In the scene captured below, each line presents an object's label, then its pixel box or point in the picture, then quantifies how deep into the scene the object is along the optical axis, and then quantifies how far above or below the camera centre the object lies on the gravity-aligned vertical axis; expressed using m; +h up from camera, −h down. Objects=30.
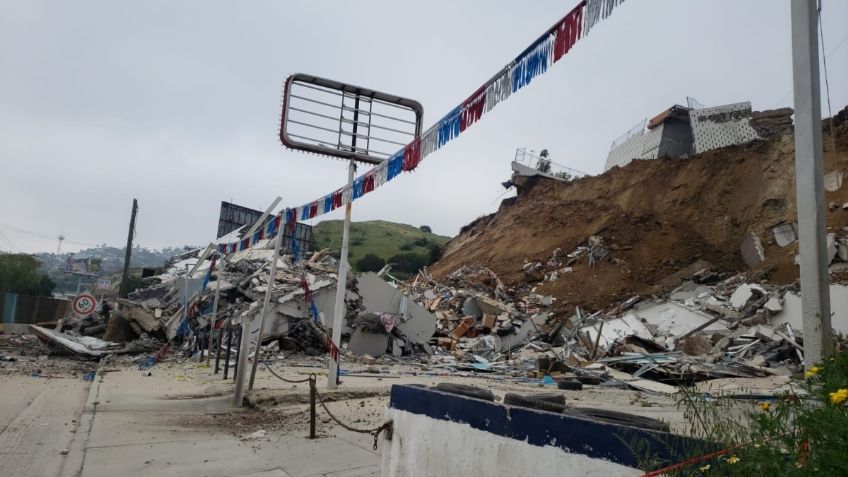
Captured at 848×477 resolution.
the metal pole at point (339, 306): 9.38 +0.16
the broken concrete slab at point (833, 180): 25.20 +7.40
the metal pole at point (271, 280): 9.68 +0.53
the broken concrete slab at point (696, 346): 15.08 -0.14
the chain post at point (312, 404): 6.46 -1.00
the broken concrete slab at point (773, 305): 16.72 +1.18
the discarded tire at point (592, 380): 12.36 -0.99
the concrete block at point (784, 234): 25.72 +5.05
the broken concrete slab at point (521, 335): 20.78 -0.27
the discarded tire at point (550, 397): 3.35 -0.39
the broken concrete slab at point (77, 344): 17.59 -1.46
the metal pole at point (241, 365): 8.78 -0.86
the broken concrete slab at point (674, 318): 18.17 +0.67
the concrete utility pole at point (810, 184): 4.29 +1.26
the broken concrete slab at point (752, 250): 26.58 +4.38
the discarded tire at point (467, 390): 3.81 -0.45
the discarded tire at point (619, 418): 2.75 -0.42
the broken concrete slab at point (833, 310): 14.97 +1.03
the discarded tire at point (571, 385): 10.58 -0.98
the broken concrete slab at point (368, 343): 17.83 -0.80
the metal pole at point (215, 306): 15.85 +0.02
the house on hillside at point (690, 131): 33.81 +12.77
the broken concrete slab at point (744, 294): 18.61 +1.63
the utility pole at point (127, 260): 31.62 +2.29
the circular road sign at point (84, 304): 16.36 -0.19
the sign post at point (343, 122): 10.11 +3.49
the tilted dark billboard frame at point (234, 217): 30.70 +4.88
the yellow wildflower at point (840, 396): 2.04 -0.16
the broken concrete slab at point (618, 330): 17.12 +0.14
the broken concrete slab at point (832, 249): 19.36 +3.37
